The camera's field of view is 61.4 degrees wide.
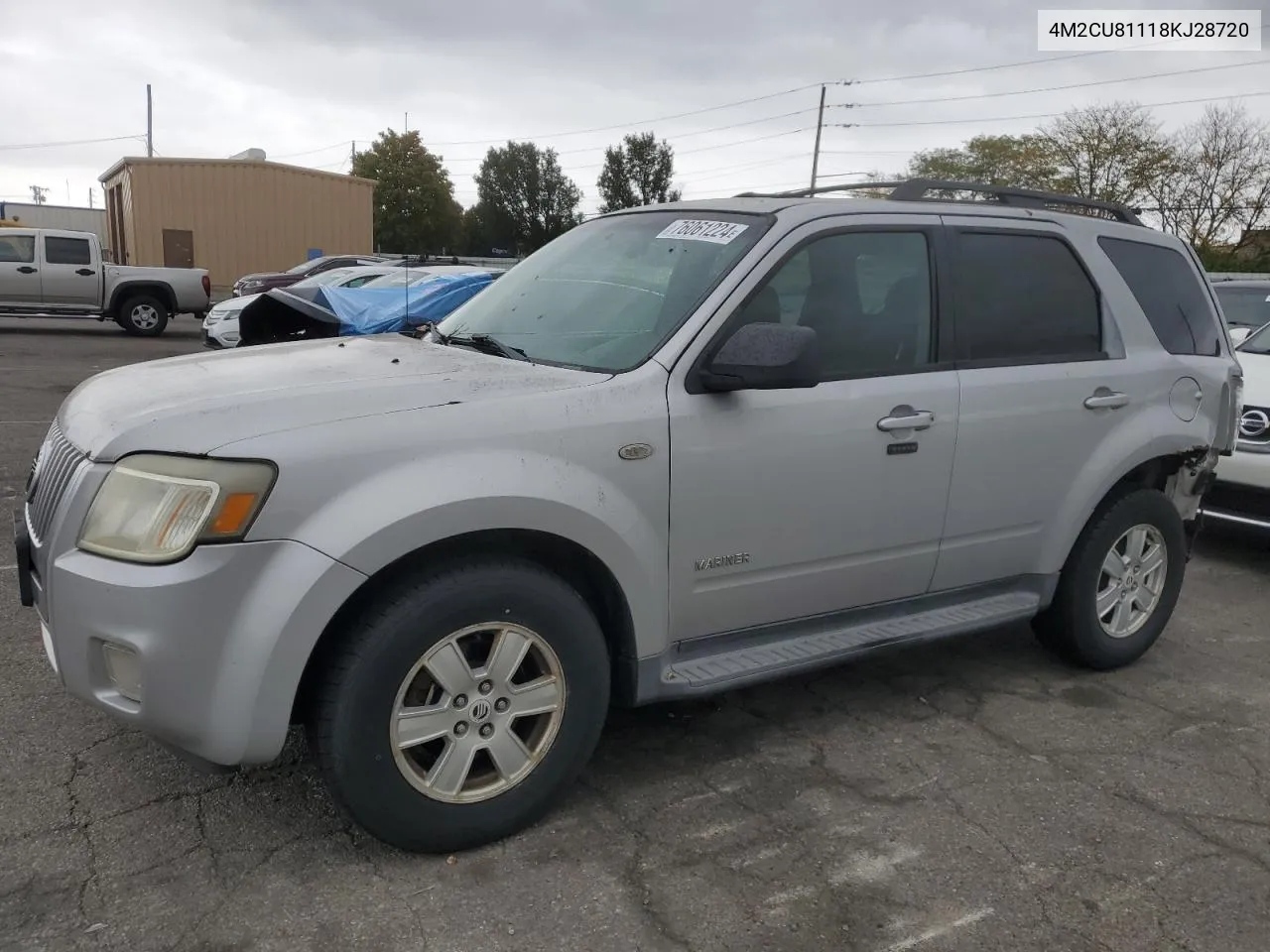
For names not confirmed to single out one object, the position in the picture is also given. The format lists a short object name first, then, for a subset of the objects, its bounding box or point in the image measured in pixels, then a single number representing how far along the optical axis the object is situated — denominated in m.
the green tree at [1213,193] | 38.78
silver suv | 2.49
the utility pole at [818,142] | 57.03
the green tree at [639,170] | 77.06
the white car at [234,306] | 14.88
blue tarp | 7.56
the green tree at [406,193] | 59.47
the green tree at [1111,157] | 41.66
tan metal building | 28.20
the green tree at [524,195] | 76.50
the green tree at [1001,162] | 46.38
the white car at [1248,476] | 5.76
